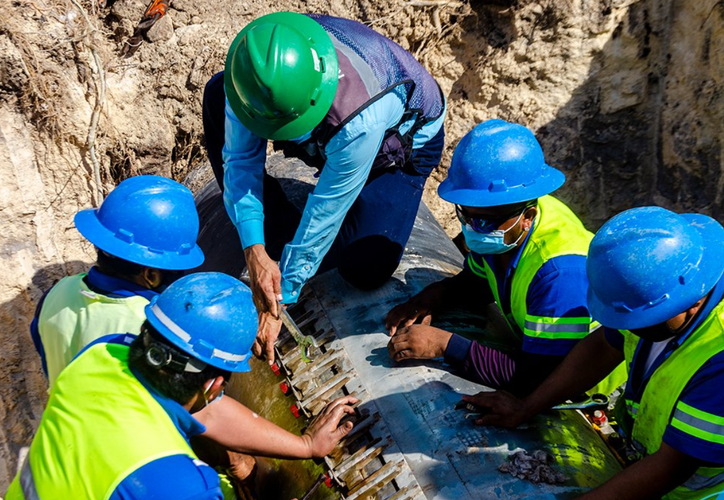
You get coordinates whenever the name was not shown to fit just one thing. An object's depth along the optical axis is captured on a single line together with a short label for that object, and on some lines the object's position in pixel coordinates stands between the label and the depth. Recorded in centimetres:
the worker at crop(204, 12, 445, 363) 282
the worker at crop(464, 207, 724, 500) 200
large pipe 255
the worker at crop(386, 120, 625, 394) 261
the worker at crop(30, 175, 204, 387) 266
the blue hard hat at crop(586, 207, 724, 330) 202
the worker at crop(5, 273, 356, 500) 193
